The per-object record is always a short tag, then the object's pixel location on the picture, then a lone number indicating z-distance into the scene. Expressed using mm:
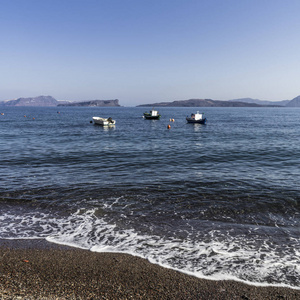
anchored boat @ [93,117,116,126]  67500
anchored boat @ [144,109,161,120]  99000
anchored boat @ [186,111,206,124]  77256
